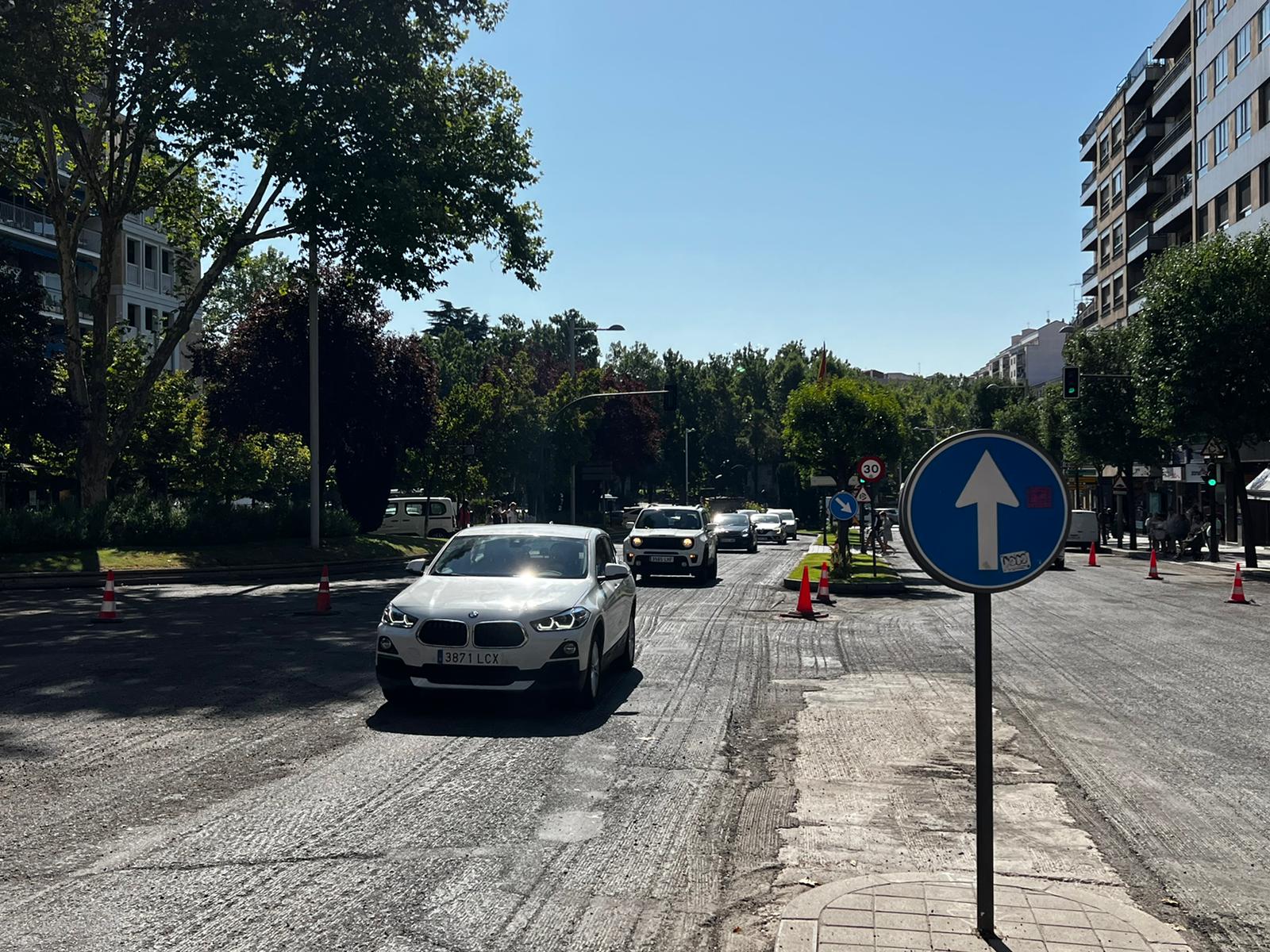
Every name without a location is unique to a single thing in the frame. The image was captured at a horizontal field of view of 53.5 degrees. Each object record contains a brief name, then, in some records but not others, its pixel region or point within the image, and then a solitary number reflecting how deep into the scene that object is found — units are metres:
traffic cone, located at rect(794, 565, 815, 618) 18.97
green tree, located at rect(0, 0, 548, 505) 27.42
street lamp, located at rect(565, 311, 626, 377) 52.53
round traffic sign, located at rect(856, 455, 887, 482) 28.33
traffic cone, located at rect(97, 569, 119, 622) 17.17
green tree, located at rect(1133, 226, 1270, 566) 36.47
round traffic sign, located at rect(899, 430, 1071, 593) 4.48
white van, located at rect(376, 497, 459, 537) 51.91
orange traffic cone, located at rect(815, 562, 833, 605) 21.70
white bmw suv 9.41
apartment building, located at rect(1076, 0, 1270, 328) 48.16
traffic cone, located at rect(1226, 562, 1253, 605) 23.06
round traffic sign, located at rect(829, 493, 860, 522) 25.67
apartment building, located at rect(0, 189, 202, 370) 53.38
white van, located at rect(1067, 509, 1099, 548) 44.34
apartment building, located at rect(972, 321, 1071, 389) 132.38
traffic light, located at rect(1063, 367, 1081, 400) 40.06
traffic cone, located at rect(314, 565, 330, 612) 18.53
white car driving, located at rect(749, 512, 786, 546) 56.81
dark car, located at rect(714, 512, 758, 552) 45.47
